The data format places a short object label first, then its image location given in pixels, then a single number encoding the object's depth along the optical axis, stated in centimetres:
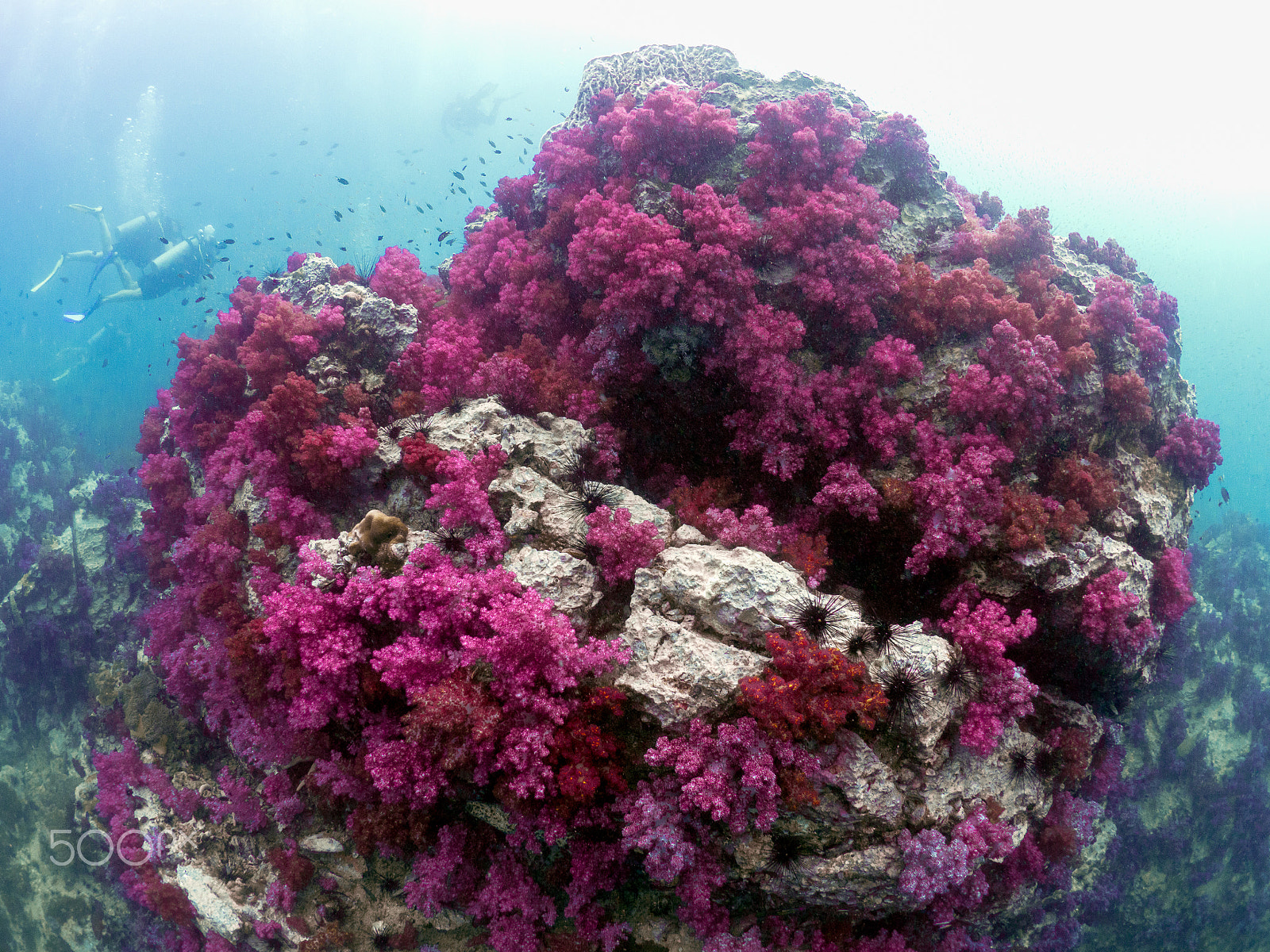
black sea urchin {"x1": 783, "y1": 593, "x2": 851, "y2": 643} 553
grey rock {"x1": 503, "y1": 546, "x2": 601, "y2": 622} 594
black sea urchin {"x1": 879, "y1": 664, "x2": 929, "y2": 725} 546
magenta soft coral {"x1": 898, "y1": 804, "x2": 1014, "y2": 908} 526
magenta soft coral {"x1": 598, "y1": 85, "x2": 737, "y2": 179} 923
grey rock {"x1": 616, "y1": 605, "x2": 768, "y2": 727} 521
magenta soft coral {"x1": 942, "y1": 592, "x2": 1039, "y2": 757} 577
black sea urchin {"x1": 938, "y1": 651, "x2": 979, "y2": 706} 589
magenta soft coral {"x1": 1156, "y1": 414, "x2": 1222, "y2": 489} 951
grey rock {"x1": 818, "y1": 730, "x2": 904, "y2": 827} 524
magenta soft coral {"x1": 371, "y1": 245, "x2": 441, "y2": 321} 1085
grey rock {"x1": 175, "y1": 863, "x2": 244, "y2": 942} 817
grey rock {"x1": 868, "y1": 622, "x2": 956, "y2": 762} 556
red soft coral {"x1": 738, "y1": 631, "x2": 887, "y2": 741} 496
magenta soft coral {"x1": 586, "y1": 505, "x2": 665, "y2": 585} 625
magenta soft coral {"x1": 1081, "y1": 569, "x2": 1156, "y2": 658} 664
